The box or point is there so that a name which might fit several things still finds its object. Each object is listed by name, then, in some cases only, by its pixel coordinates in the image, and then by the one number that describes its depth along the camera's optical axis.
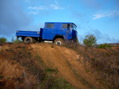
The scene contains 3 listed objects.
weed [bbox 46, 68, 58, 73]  10.66
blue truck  16.86
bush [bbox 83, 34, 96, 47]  23.26
